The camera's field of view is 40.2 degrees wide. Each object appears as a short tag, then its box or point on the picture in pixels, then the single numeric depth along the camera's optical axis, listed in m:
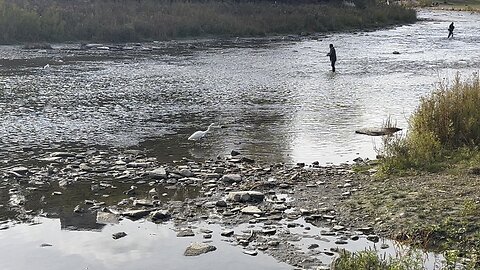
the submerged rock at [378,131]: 15.61
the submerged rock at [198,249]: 8.13
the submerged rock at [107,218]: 9.35
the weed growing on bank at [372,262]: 6.57
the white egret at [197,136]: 15.01
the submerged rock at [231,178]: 11.20
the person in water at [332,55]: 28.95
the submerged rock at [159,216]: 9.39
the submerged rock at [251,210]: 9.39
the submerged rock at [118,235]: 8.77
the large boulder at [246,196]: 9.96
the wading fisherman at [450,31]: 48.69
